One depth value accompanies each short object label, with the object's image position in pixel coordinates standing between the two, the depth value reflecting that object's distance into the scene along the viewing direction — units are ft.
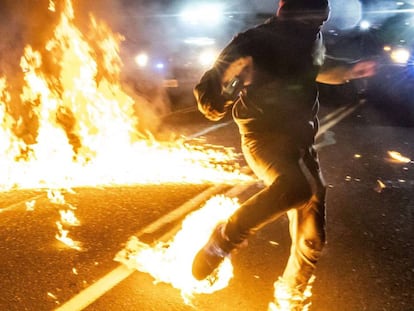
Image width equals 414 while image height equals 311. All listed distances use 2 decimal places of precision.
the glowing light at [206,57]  36.32
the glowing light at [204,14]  34.79
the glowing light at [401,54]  34.36
